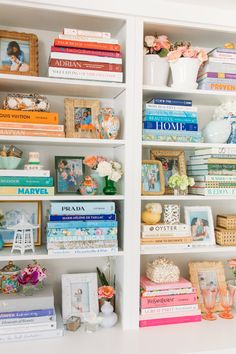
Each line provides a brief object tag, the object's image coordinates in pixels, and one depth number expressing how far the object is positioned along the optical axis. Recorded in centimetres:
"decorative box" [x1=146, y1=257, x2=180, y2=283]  181
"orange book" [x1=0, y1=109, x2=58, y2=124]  163
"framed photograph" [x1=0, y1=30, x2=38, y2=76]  170
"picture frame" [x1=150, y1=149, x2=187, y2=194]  196
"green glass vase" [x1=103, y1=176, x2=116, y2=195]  176
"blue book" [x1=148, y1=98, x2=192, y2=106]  184
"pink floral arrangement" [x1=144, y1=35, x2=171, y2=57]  178
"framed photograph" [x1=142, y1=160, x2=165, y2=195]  184
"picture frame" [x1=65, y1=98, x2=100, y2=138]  177
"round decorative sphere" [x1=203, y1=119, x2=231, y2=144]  188
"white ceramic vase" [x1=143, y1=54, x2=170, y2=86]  180
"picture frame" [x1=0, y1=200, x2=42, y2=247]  181
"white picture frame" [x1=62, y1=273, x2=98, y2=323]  176
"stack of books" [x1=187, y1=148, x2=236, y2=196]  184
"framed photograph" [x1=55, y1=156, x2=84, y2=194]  184
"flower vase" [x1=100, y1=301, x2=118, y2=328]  172
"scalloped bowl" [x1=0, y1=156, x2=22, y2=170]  170
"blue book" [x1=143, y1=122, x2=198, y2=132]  180
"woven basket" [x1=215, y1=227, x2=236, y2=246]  189
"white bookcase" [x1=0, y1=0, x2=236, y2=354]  160
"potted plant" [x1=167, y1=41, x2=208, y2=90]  180
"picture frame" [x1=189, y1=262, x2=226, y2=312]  194
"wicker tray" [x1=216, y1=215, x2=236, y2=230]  194
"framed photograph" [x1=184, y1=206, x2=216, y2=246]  191
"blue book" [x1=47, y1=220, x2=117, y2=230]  167
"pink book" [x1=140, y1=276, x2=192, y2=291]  177
